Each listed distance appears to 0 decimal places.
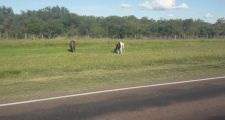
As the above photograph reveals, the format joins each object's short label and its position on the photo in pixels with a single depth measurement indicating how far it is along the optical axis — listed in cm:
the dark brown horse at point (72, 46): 3991
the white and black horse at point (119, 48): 3797
